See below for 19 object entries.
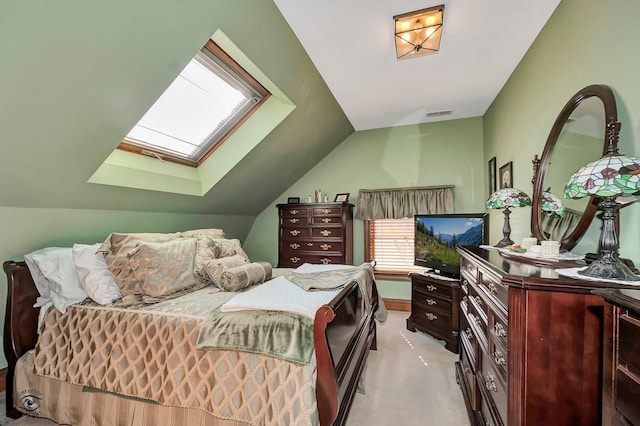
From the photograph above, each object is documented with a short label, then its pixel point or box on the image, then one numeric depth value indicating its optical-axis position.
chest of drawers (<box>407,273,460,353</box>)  2.77
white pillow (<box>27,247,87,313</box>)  1.80
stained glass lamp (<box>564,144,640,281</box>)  0.90
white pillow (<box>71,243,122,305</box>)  1.83
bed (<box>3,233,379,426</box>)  1.33
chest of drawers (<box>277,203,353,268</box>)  3.81
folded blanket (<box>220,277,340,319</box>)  1.52
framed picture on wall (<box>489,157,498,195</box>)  3.22
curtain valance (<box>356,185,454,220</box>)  3.78
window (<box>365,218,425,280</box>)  4.08
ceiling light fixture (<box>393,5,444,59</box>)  1.83
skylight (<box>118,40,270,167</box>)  2.27
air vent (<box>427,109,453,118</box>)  3.48
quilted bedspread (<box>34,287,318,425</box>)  1.35
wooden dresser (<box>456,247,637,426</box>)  0.93
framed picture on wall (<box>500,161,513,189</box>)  2.65
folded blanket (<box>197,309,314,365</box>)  1.37
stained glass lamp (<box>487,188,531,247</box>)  1.89
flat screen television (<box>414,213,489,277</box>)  2.99
